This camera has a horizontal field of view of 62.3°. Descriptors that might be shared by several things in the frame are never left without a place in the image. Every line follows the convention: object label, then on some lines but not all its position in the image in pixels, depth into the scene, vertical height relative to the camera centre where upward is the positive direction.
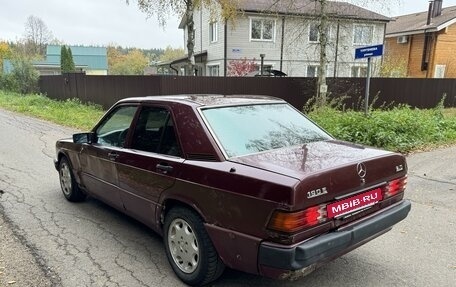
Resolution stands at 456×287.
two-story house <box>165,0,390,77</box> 23.75 +2.05
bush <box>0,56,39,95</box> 31.53 -0.45
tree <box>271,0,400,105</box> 11.88 +1.29
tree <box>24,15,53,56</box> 76.76 +6.24
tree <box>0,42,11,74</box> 62.15 +3.87
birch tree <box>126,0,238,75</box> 18.66 +3.30
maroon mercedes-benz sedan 2.55 -0.84
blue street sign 8.34 +0.58
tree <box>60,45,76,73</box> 36.34 +0.97
